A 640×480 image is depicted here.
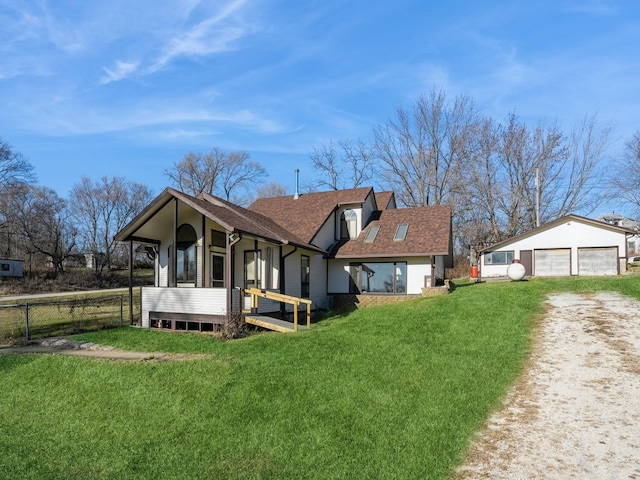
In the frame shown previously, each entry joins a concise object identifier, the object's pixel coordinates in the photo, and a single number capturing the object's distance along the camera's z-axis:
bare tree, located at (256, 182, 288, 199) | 53.19
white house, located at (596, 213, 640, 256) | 54.98
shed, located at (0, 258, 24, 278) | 37.34
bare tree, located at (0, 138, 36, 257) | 38.12
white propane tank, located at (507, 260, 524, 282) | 21.33
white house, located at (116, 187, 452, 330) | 14.29
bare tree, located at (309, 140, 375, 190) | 40.84
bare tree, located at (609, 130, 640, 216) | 34.62
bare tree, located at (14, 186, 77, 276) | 44.97
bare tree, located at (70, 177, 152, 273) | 53.81
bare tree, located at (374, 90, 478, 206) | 36.66
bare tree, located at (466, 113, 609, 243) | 35.94
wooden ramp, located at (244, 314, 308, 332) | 13.31
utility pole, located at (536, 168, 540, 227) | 34.65
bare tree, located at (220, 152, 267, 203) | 49.38
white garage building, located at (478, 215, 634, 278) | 23.73
